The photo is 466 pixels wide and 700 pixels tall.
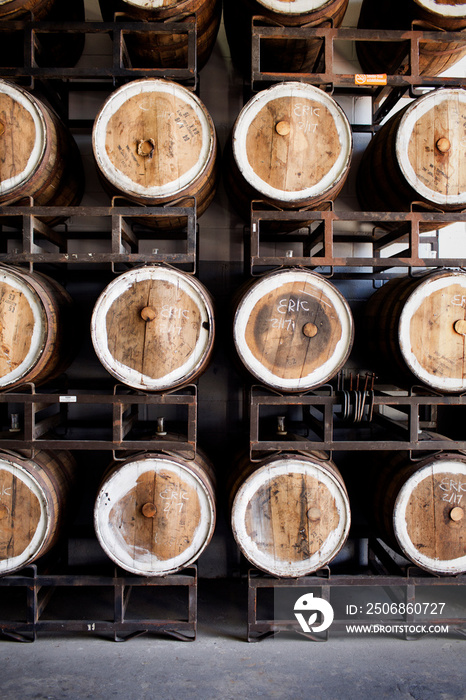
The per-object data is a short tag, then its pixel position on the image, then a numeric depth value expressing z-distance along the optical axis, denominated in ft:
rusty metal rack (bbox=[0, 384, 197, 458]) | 9.18
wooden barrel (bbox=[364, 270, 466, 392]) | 8.93
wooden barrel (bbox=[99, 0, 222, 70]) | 8.96
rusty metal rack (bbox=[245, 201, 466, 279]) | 9.25
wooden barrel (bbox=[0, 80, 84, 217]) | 8.88
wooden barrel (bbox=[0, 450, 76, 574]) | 9.07
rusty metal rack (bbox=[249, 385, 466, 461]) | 9.30
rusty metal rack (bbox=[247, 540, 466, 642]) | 9.52
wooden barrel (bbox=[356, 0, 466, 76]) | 9.38
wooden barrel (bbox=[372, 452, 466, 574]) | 9.26
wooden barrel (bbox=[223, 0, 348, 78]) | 9.09
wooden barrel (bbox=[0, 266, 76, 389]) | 8.72
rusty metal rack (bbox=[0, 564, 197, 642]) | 9.48
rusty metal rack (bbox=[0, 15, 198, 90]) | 9.15
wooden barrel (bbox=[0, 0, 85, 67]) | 9.31
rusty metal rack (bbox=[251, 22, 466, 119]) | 9.25
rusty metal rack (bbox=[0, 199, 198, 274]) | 9.11
